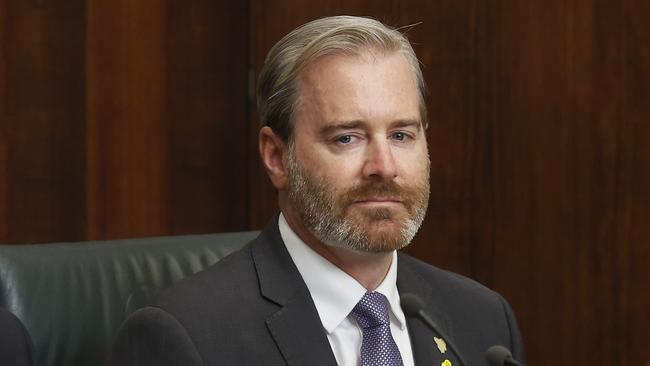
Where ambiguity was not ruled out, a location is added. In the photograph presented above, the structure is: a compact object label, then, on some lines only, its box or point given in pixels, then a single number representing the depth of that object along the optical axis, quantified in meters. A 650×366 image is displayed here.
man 6.02
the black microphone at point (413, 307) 5.86
